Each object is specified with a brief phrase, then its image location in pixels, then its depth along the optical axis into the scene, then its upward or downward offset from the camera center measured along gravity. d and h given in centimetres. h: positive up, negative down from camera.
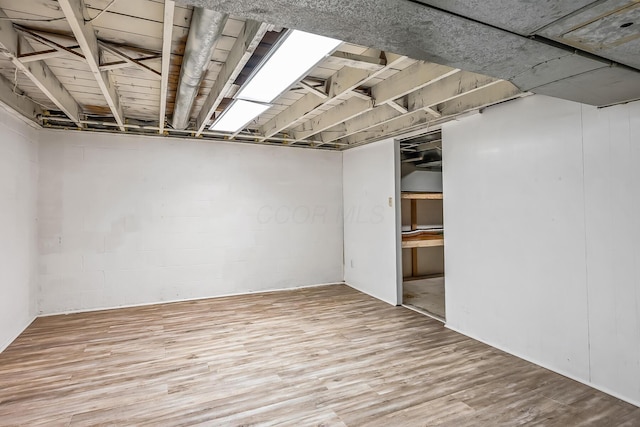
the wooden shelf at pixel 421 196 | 547 +35
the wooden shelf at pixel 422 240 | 490 -37
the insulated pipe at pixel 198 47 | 170 +101
